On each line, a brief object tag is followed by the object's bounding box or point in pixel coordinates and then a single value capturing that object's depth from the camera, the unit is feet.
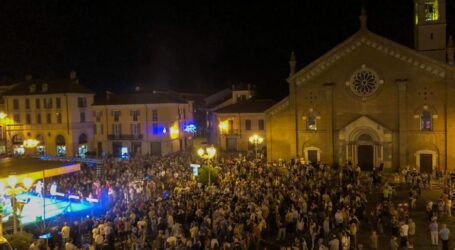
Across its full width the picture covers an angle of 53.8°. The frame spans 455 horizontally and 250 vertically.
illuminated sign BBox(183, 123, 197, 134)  178.81
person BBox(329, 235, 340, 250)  51.28
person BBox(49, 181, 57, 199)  89.97
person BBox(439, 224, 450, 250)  54.70
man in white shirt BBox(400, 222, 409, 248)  55.93
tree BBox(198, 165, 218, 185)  92.53
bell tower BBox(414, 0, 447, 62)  111.14
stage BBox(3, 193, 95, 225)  77.70
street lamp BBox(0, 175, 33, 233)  55.37
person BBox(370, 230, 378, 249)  58.08
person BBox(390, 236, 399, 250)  52.21
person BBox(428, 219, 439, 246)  57.41
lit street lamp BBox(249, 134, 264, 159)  115.96
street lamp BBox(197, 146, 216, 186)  90.99
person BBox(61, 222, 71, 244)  59.93
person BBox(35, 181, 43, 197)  91.00
